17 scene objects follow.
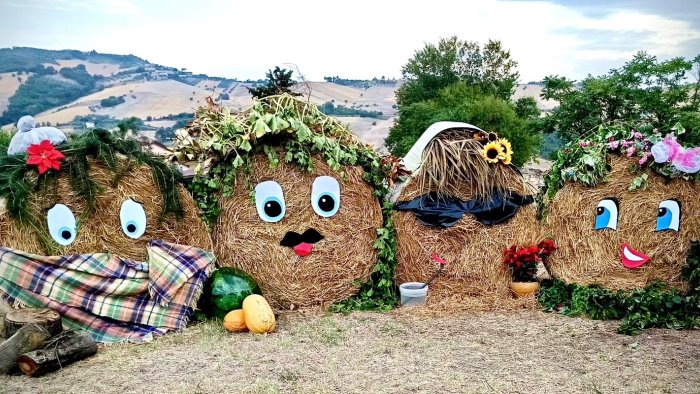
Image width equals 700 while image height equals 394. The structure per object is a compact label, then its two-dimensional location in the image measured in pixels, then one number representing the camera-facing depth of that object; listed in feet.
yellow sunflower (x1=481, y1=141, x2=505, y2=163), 21.76
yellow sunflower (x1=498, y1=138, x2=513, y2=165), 21.90
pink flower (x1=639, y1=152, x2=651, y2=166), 21.20
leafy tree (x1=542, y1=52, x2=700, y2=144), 45.24
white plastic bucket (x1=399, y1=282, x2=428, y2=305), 21.45
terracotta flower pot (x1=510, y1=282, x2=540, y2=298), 22.34
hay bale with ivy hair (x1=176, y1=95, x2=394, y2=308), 20.53
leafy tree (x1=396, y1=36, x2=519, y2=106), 107.72
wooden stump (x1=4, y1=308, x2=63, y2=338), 16.57
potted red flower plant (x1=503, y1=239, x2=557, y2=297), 21.95
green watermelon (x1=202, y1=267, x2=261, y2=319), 19.47
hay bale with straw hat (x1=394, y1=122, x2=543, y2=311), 21.71
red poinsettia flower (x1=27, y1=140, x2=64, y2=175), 17.99
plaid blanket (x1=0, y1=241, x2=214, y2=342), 17.83
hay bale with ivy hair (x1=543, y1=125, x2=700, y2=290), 21.38
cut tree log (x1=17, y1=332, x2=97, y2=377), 15.24
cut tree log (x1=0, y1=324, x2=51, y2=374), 15.46
